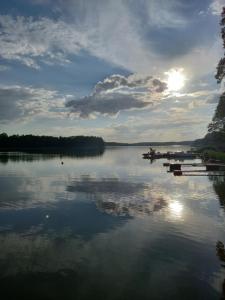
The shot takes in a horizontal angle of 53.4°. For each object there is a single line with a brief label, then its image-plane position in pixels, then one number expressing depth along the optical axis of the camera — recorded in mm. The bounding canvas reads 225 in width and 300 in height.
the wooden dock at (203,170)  39219
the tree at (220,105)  27772
